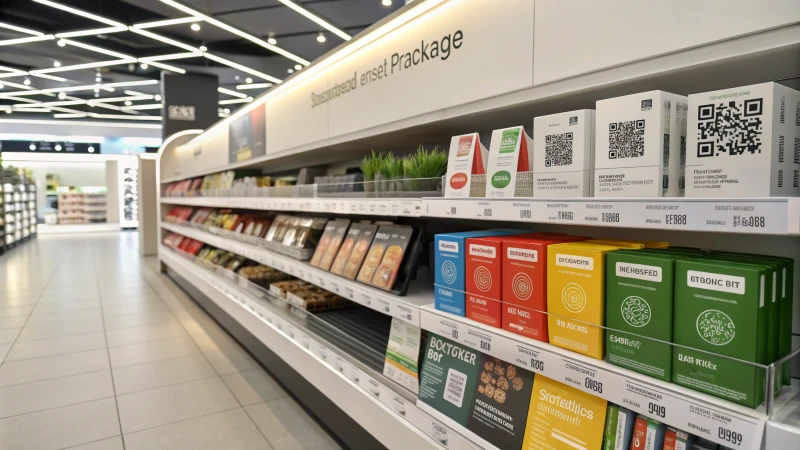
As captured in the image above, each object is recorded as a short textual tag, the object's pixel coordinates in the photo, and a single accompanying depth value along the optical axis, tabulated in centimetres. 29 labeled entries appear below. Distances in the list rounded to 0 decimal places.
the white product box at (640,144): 108
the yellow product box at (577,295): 121
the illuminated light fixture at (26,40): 812
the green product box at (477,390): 145
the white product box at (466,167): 163
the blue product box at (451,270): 163
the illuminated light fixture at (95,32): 767
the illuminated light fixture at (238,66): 933
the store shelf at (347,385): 177
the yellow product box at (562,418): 122
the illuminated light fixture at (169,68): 997
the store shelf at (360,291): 190
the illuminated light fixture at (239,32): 665
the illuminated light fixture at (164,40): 777
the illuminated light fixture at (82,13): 664
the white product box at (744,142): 92
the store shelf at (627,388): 93
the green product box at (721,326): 94
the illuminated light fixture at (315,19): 661
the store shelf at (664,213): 87
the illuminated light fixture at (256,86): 1223
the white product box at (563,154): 125
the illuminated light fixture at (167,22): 718
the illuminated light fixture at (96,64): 962
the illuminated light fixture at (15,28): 753
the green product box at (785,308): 103
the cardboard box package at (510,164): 145
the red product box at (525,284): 135
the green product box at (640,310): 108
